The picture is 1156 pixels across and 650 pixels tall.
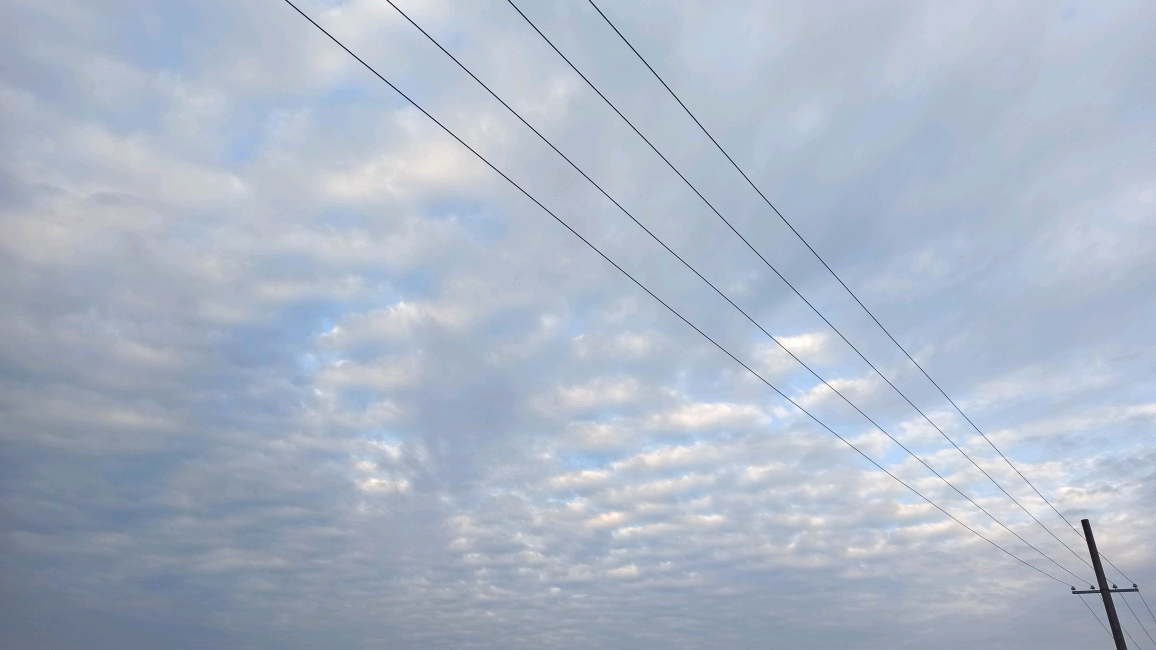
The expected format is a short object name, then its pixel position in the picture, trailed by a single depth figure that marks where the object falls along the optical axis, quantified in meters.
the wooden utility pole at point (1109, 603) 45.75
